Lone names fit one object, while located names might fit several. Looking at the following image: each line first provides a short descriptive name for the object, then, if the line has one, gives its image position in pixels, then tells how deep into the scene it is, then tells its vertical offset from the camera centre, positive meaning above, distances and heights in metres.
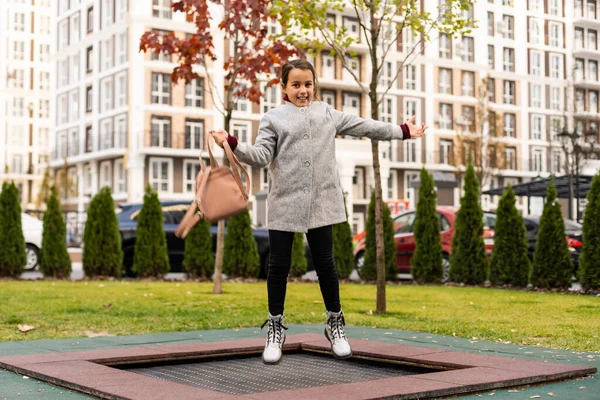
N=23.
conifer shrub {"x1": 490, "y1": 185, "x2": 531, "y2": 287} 13.70 -0.29
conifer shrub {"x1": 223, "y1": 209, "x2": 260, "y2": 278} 16.16 -0.36
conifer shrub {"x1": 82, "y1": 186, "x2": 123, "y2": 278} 15.87 -0.20
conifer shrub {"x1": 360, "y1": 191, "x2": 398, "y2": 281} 15.55 -0.36
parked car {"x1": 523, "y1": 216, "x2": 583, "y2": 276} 14.99 -0.13
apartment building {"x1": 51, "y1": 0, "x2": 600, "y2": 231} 46.44 +8.24
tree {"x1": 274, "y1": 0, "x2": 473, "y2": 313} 8.94 +2.43
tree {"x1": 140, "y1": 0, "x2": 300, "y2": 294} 11.83 +2.63
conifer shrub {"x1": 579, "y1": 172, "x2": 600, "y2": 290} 12.36 -0.22
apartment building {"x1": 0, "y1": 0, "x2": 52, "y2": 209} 72.50 +12.27
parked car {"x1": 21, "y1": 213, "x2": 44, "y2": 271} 17.58 -0.16
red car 15.66 -0.11
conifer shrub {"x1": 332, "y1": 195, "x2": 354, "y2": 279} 16.20 -0.43
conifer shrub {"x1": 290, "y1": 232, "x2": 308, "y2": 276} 16.62 -0.61
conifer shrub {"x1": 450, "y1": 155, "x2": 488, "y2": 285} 14.52 -0.19
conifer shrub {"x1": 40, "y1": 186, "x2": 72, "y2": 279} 15.84 -0.33
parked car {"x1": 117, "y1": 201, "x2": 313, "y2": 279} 16.58 -0.11
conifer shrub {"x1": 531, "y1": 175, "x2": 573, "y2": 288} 13.02 -0.34
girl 4.91 +0.24
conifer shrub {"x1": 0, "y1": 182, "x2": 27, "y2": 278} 15.64 -0.12
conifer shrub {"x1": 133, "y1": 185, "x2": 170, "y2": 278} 15.94 -0.24
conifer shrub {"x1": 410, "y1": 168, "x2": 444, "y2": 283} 15.05 -0.16
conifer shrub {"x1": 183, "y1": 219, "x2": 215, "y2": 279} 16.03 -0.43
